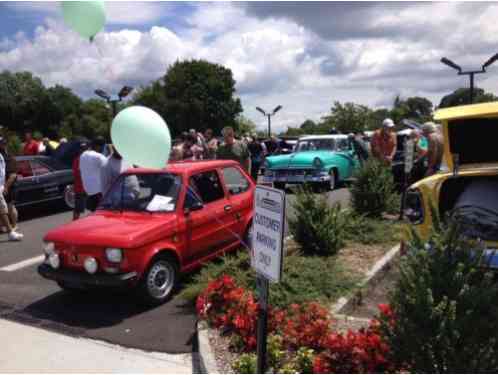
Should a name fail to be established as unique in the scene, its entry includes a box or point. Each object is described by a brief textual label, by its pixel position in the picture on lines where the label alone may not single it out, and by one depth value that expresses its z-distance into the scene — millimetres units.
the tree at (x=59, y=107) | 60781
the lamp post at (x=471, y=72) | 16266
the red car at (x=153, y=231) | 4895
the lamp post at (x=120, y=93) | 9745
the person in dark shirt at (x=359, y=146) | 14774
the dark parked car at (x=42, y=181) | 10758
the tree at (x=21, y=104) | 58906
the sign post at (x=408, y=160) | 8259
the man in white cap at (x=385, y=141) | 10297
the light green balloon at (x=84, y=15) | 4863
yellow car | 4457
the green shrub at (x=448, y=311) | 2492
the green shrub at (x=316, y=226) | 6277
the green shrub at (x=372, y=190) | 8359
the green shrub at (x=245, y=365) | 3434
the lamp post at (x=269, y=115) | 30578
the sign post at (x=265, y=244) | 2738
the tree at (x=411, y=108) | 59288
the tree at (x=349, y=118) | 52812
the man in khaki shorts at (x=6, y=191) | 8438
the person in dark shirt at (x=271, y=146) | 21141
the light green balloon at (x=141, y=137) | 4484
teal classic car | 13734
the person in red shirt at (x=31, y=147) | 15312
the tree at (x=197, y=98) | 60375
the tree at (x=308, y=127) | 62581
